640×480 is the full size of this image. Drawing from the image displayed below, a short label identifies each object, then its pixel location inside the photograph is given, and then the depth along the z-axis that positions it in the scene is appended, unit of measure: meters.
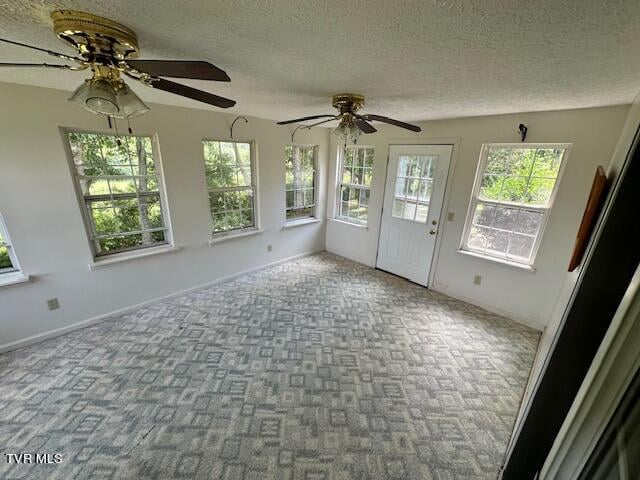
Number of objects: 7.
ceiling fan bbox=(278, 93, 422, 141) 2.00
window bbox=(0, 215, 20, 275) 2.22
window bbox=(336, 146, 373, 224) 4.23
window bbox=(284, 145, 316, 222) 4.22
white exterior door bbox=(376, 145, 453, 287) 3.43
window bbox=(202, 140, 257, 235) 3.38
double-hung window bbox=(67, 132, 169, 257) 2.53
